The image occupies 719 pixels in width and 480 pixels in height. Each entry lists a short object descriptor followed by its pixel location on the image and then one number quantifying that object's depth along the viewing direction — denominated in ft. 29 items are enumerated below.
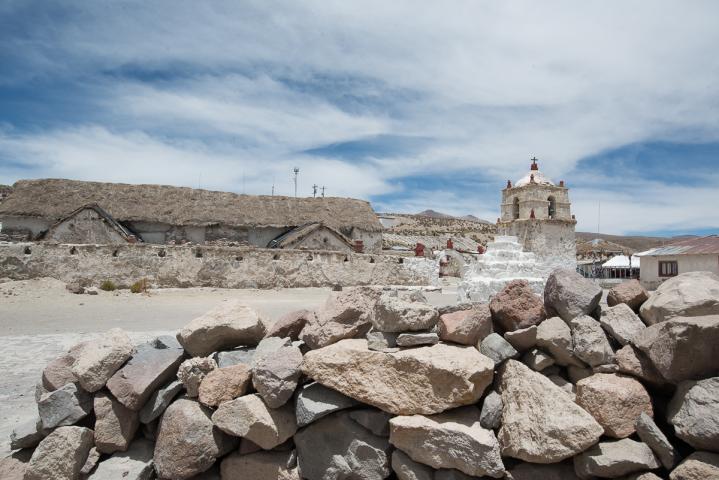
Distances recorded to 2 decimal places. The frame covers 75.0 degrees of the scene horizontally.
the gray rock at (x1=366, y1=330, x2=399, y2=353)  12.16
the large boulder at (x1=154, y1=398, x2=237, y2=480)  12.16
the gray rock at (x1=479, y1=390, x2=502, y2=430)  11.01
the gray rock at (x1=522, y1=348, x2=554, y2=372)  11.73
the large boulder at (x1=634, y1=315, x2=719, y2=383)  9.57
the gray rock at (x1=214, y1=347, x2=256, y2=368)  13.76
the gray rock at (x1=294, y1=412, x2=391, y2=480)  11.66
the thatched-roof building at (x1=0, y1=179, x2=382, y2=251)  77.15
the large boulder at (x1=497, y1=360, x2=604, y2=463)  9.96
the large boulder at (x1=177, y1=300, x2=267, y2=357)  14.03
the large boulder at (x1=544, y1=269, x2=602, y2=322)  12.32
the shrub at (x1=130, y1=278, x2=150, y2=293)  51.03
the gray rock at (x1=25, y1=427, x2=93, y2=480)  12.39
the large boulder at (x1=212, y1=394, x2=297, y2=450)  11.96
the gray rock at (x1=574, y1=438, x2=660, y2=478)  9.69
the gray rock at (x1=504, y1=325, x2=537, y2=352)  11.84
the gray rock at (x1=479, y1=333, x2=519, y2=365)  11.81
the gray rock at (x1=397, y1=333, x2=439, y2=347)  12.03
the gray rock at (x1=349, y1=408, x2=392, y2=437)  11.67
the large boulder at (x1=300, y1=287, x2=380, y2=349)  13.05
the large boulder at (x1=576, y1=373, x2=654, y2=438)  10.28
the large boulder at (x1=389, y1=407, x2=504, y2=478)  10.42
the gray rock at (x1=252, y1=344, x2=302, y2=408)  12.04
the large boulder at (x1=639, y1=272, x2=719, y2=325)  11.02
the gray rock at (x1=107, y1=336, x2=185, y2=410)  12.91
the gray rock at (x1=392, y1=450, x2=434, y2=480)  11.05
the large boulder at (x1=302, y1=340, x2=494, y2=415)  11.01
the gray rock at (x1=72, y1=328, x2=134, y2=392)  13.33
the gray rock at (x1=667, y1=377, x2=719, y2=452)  9.02
